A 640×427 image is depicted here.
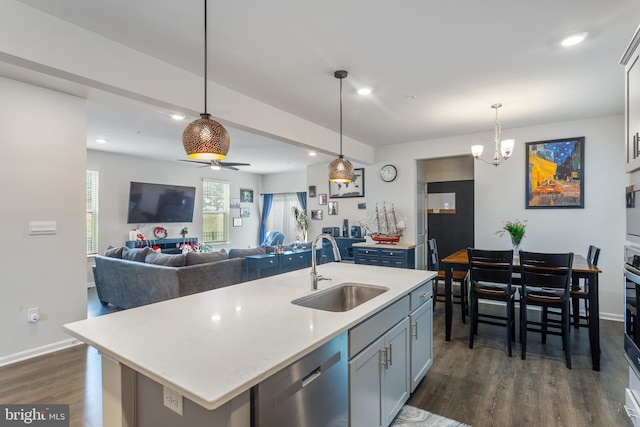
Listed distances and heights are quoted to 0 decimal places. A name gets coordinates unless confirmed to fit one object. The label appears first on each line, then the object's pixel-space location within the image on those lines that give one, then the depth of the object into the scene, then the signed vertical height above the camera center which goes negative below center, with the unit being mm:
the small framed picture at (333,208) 7078 +134
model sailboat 5598 -172
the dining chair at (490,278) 3061 -631
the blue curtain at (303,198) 9000 +451
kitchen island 1035 -525
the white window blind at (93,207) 6082 +114
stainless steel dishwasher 1116 -706
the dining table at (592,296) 2816 -722
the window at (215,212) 8273 +48
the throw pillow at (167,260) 3945 -581
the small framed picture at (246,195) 9297 +552
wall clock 5727 +750
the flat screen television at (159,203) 6648 +239
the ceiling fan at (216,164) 4791 +816
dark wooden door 6098 -137
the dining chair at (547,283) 2812 -619
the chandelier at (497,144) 3541 +781
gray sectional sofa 3873 -789
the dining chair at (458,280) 3995 -833
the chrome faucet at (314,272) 2195 -402
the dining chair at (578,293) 3107 -765
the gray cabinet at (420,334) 2322 -923
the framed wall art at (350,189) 6530 +544
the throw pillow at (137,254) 4398 -571
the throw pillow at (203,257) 4051 -573
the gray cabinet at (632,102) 1692 +638
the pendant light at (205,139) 1678 +398
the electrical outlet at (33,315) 3075 -982
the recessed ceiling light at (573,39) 2259 +1269
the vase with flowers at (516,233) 3700 -215
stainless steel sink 2215 -593
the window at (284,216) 9320 -63
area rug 2105 -1382
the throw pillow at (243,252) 4746 -583
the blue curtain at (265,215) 9828 -50
